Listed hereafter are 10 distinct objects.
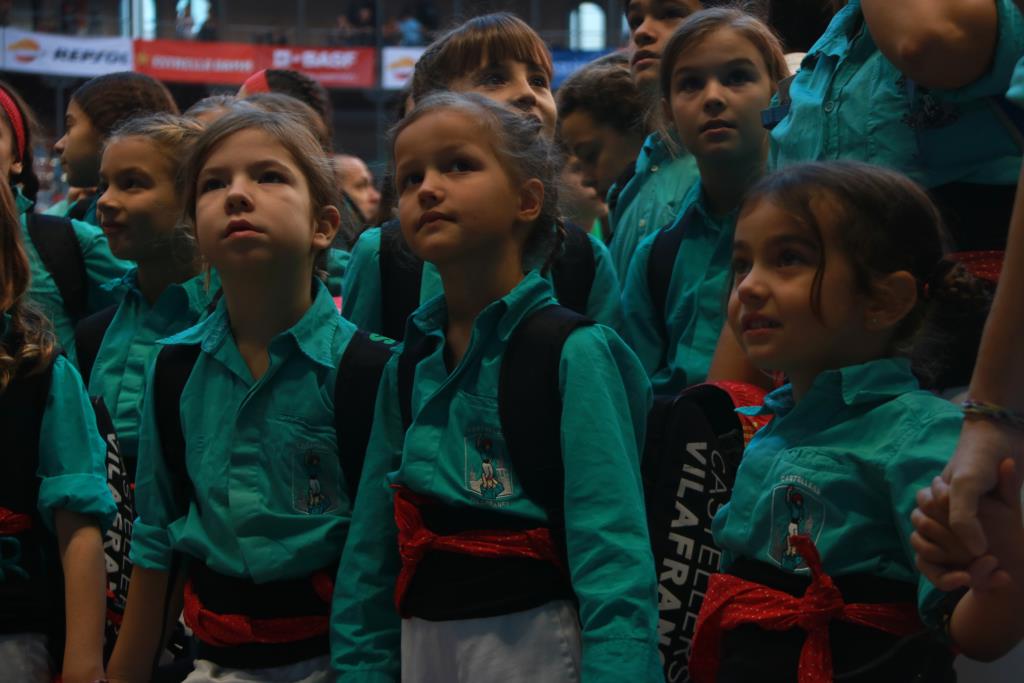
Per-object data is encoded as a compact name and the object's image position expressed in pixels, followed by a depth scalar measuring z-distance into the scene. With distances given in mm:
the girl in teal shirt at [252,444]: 2395
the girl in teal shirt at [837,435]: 1821
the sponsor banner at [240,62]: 25797
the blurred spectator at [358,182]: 6540
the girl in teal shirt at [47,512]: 2551
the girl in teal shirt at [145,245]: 3461
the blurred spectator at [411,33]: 27312
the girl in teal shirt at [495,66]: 3322
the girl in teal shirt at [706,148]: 3152
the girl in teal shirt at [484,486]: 2088
